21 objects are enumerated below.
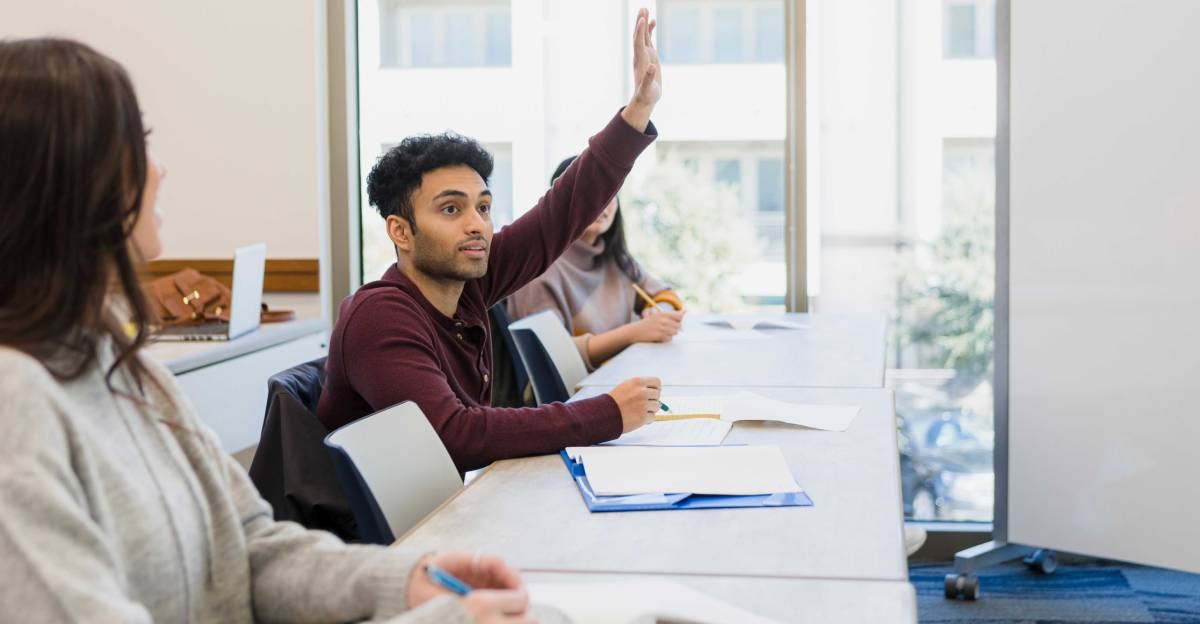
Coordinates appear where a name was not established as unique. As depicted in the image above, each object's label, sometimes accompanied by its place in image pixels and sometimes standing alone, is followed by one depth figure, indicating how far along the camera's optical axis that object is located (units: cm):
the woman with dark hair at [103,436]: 92
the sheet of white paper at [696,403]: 238
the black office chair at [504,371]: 339
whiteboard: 326
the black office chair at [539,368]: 300
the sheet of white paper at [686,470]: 176
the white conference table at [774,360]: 283
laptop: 346
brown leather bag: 376
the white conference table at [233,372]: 319
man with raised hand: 204
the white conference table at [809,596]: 125
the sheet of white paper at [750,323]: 378
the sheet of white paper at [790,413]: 226
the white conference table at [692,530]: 144
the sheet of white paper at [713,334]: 358
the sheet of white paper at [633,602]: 121
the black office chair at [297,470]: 185
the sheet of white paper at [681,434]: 210
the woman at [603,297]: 354
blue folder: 168
